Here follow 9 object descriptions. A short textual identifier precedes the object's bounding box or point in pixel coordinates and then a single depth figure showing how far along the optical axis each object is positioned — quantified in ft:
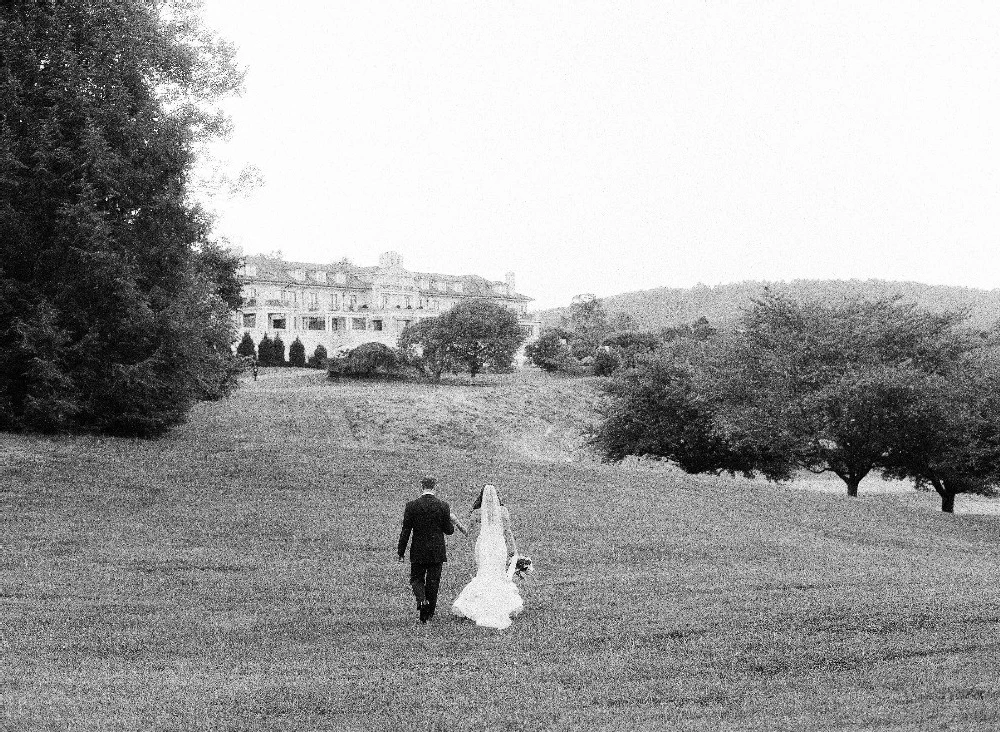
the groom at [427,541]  44.19
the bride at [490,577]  44.93
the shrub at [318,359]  256.93
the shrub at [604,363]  287.89
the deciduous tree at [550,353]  297.94
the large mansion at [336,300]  296.10
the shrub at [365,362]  222.07
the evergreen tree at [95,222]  93.15
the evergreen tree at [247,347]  250.37
